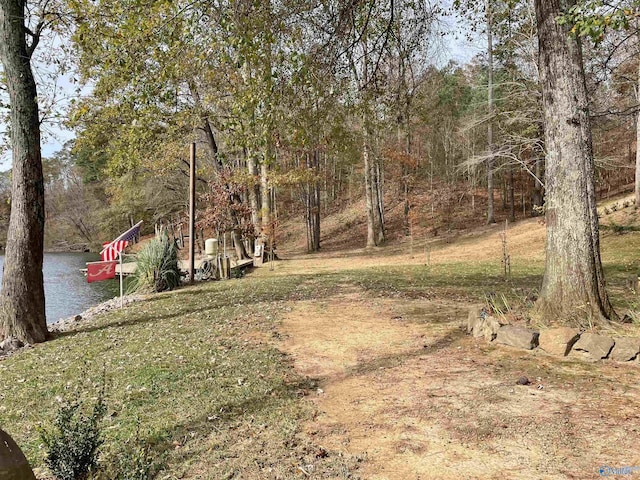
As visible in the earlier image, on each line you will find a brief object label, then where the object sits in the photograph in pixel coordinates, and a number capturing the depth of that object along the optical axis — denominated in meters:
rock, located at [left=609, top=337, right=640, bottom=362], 3.89
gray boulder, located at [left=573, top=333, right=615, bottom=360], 4.01
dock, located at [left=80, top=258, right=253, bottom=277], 15.48
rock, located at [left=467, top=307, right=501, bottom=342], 4.82
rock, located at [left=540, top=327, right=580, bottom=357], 4.19
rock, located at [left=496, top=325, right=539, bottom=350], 4.43
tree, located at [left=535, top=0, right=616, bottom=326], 4.52
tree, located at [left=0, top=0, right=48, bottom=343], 6.45
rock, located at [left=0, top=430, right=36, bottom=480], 1.77
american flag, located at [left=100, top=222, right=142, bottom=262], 9.30
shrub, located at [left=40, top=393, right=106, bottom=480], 2.40
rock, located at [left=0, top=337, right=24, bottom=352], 6.22
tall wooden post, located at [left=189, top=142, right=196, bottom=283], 12.09
